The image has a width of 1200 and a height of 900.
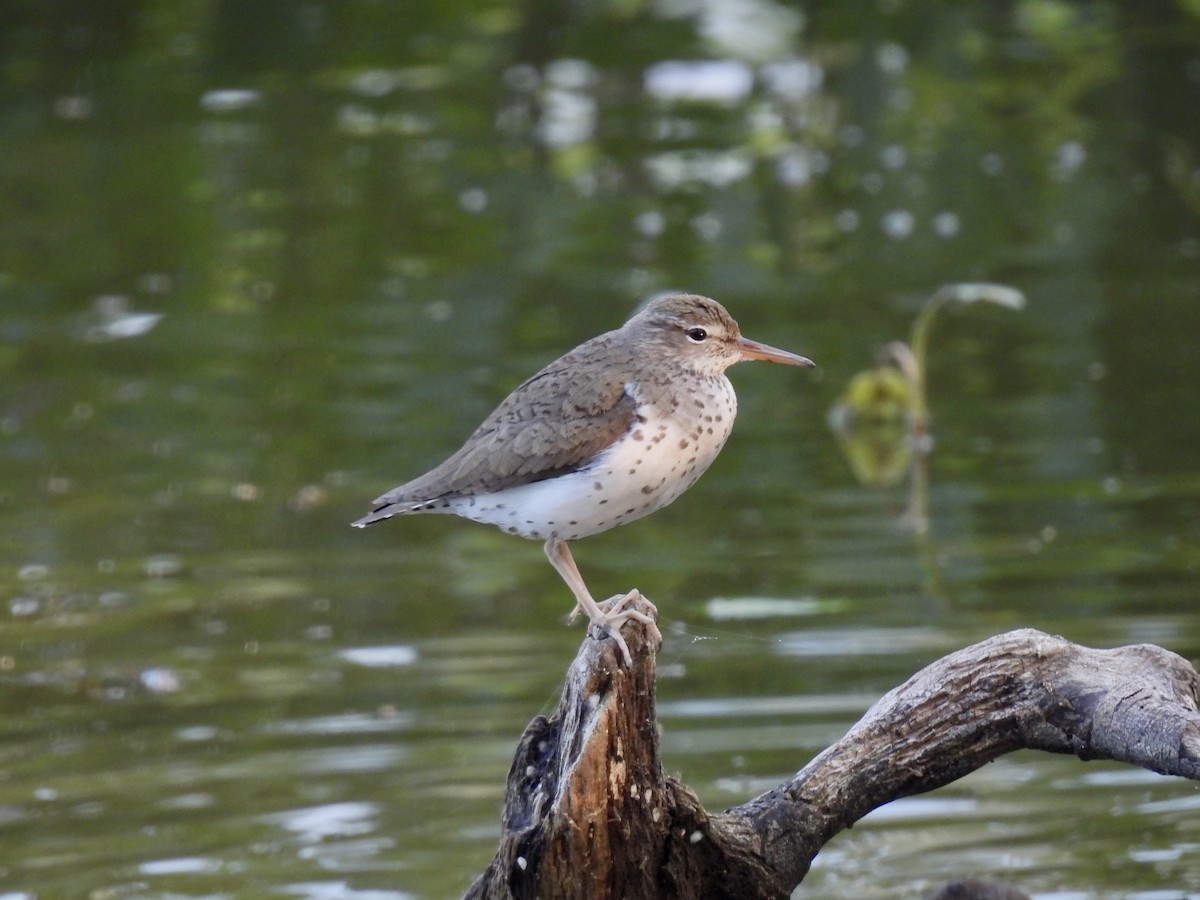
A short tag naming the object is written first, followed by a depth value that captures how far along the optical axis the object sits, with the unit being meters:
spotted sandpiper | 10.98
